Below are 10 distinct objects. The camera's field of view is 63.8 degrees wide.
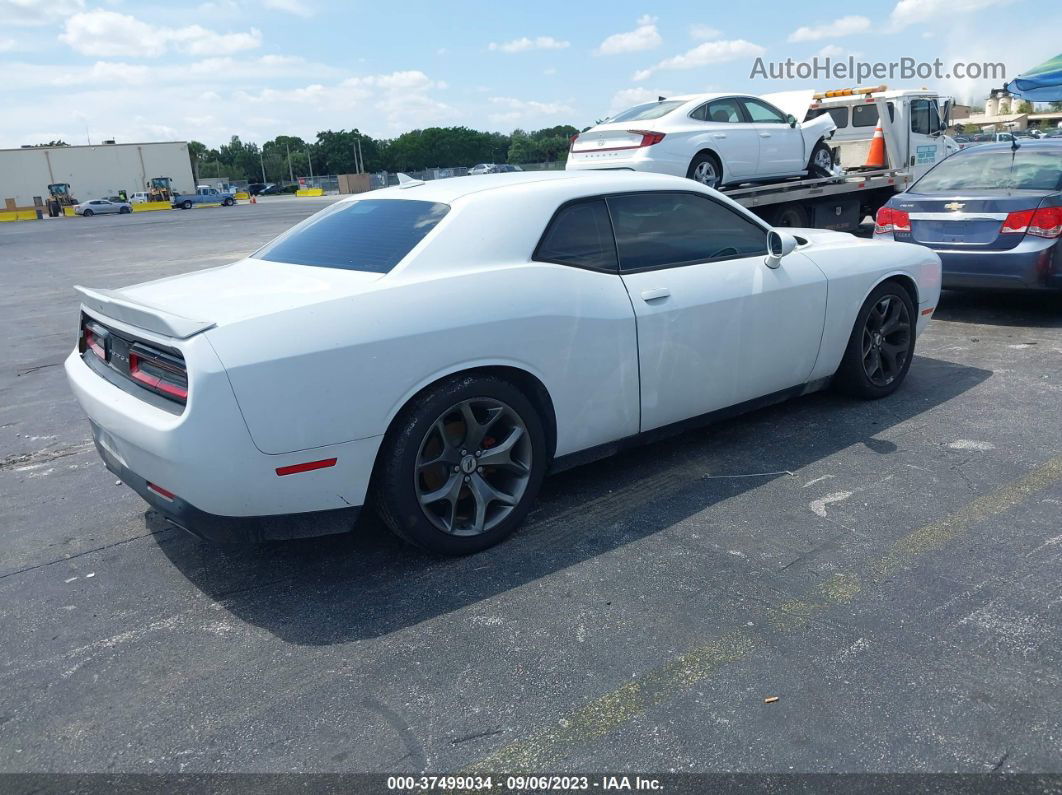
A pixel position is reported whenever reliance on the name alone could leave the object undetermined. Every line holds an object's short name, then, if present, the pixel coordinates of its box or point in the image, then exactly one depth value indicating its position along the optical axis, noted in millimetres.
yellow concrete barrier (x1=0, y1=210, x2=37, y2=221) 56322
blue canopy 18594
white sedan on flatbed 9484
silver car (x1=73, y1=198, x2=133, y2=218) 55688
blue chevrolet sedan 7098
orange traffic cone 13210
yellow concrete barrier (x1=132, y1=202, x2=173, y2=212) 63000
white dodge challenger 3055
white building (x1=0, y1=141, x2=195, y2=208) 76438
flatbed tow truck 11367
